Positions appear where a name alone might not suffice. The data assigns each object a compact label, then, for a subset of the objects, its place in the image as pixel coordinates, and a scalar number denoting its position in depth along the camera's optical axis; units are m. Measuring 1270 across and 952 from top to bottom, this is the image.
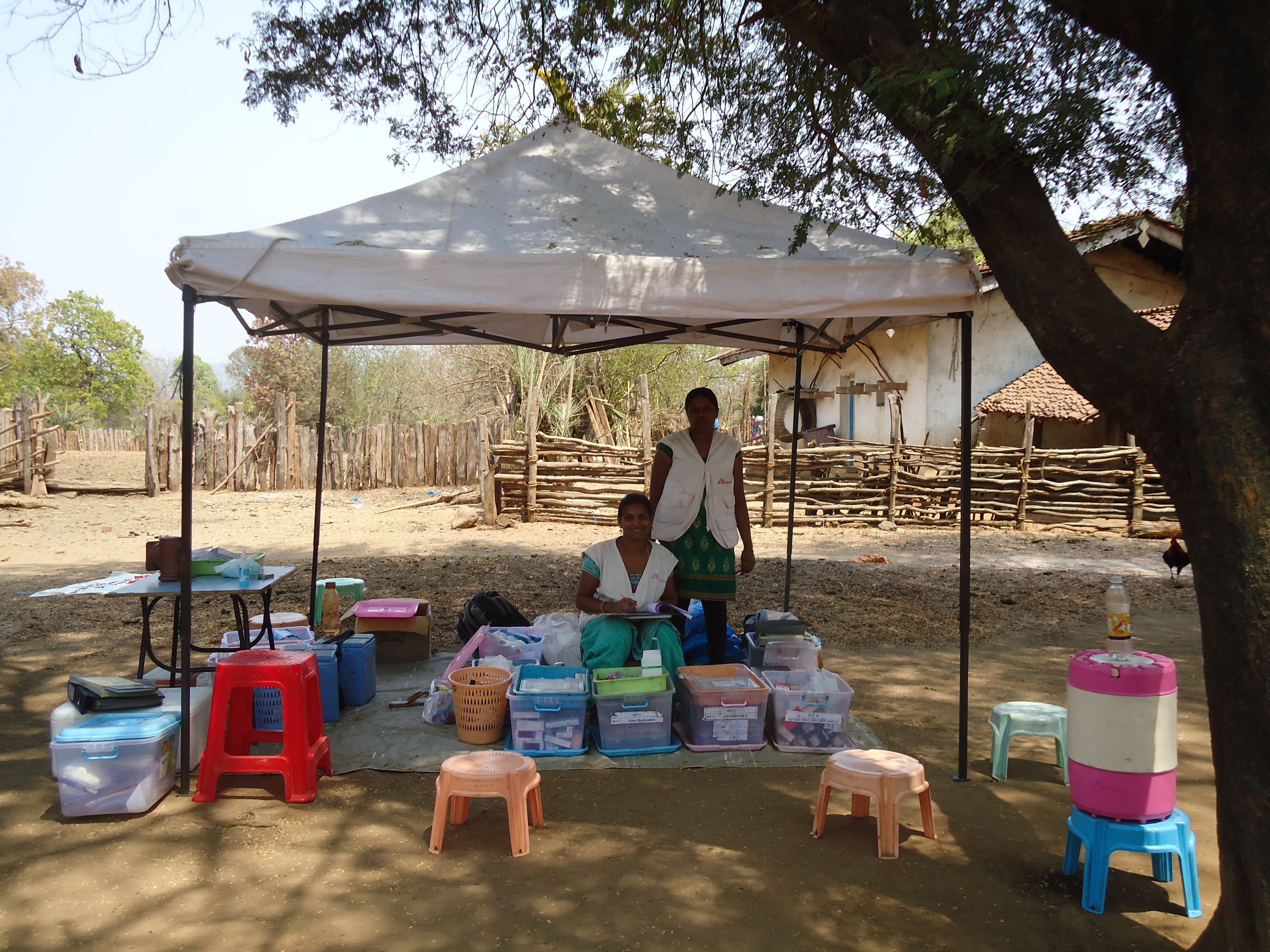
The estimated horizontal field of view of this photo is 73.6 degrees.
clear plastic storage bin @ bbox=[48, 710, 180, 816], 3.01
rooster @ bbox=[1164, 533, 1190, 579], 7.82
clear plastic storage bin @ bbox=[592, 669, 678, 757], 3.70
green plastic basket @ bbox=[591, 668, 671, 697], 3.71
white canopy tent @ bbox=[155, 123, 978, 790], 3.20
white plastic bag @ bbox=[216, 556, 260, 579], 3.86
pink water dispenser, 2.46
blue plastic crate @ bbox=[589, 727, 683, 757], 3.73
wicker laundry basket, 3.75
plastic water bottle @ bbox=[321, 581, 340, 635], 5.24
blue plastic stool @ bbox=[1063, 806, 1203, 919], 2.45
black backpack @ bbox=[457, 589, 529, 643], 5.11
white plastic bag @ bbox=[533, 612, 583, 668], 4.21
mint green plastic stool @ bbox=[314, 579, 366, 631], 5.69
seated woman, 4.06
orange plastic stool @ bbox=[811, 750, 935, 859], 2.83
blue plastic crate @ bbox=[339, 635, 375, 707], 4.32
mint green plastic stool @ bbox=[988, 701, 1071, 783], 3.55
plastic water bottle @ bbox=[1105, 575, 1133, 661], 2.65
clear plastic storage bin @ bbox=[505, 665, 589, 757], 3.67
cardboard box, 5.10
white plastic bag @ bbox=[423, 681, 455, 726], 4.09
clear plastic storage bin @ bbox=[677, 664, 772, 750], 3.73
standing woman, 4.35
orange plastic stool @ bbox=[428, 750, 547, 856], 2.82
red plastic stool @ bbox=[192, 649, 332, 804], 3.22
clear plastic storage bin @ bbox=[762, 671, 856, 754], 3.77
